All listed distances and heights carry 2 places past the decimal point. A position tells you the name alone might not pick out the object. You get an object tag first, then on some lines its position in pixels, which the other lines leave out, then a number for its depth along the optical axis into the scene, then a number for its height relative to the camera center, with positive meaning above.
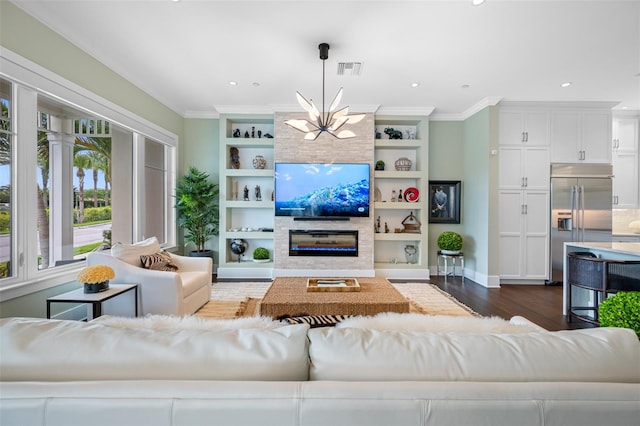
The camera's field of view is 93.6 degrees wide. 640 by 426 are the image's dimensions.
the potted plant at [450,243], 4.91 -0.55
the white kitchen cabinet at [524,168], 4.73 +0.66
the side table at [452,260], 4.98 -0.88
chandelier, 3.23 +1.04
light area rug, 3.38 -1.16
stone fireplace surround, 4.96 +0.84
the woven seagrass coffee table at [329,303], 2.59 -0.82
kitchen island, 2.84 -0.42
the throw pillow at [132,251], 2.99 -0.45
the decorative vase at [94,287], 2.47 -0.66
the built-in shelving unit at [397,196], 5.06 +0.23
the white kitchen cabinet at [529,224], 4.71 -0.23
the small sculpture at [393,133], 5.21 +1.32
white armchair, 2.83 -0.71
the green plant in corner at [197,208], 4.88 +0.01
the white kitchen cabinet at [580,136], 4.74 +1.17
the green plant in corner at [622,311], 1.89 -0.66
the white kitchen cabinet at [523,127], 4.71 +1.30
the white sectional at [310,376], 0.71 -0.44
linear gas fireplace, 5.01 -0.55
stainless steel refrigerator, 4.62 +0.06
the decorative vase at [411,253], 5.24 -0.77
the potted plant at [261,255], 5.12 -0.79
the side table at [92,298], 2.29 -0.70
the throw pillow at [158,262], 3.14 -0.58
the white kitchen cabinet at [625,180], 5.20 +0.52
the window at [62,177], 2.45 +0.32
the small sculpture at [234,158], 5.26 +0.89
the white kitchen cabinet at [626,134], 5.26 +1.33
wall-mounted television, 4.89 +0.31
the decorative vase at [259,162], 5.15 +0.80
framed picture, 5.31 +0.17
